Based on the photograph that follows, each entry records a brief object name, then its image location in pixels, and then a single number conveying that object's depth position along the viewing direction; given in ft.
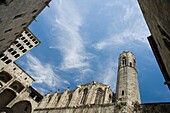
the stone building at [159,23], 18.42
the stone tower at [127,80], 77.97
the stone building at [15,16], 34.91
